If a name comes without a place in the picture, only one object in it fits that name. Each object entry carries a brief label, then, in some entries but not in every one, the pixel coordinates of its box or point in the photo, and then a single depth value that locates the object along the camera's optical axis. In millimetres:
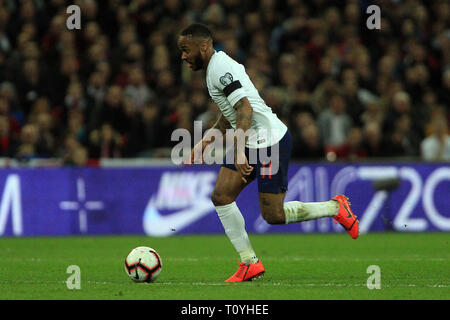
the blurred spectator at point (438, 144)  15352
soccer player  8031
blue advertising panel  14289
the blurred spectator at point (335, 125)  15688
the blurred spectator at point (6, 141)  14723
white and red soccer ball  7961
